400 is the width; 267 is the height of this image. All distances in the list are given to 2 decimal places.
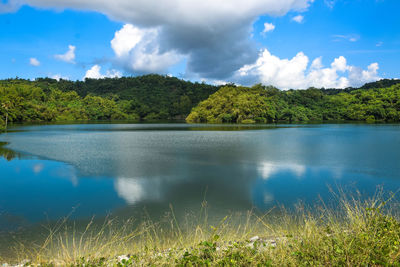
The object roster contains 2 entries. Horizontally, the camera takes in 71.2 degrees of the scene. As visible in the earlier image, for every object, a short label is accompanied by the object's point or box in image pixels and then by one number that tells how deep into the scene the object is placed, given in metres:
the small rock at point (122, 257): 4.14
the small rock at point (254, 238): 4.89
